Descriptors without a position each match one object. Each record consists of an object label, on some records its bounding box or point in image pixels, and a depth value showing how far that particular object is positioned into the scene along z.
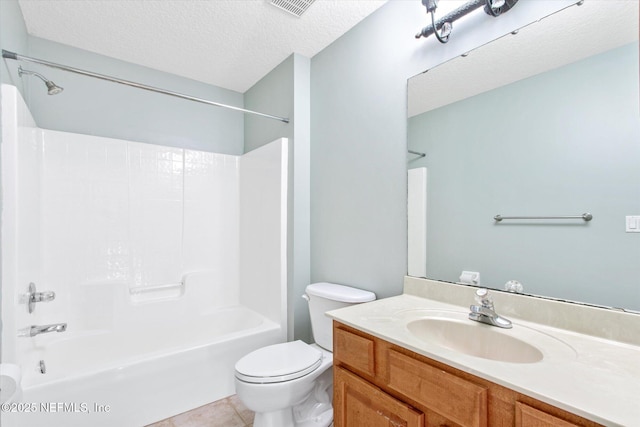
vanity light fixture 1.22
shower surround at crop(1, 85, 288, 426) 1.52
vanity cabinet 0.70
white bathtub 1.46
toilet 1.46
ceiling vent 1.71
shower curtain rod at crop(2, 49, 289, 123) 1.42
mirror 0.95
